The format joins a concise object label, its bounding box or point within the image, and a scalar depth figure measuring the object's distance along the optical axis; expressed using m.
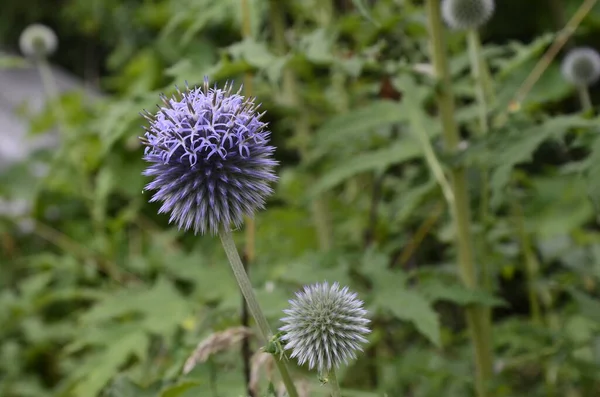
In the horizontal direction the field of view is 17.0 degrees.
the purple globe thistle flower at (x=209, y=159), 1.06
